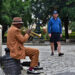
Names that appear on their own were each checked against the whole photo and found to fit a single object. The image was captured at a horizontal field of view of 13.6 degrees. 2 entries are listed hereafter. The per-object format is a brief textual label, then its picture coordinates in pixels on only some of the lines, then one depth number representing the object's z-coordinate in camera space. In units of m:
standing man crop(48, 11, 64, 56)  11.90
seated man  6.52
